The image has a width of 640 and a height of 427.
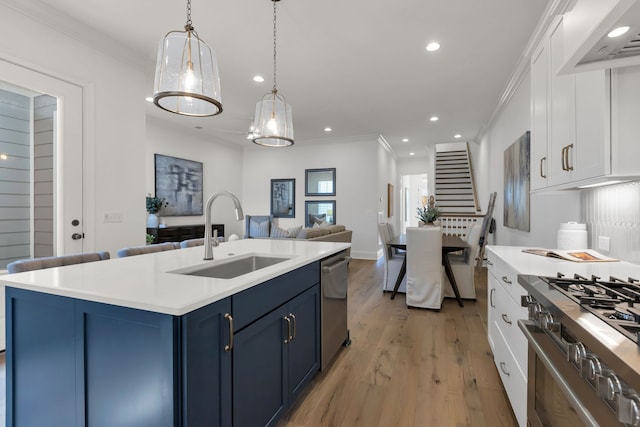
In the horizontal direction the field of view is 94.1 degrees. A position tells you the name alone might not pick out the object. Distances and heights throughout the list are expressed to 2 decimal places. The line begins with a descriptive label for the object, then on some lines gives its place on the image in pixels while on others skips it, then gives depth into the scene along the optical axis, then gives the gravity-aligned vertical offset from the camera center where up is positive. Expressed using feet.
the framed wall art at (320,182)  23.97 +2.54
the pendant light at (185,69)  5.70 +2.81
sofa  15.25 -1.13
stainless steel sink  5.44 -1.10
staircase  25.52 +2.49
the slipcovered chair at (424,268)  10.87 -2.07
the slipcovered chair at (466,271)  12.14 -2.45
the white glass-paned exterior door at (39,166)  8.22 +1.38
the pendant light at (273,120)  8.77 +2.78
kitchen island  3.15 -1.64
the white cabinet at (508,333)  4.71 -2.26
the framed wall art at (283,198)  25.14 +1.26
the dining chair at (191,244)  9.18 -0.97
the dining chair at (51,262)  5.51 -0.99
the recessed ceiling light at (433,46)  10.19 +5.78
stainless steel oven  2.09 -1.32
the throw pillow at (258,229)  23.56 -1.30
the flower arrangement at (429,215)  13.38 -0.11
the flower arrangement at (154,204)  17.22 +0.50
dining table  11.65 -1.68
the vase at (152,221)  17.39 -0.49
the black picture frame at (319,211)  23.85 +0.13
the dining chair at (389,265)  13.47 -2.40
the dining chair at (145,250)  7.39 -0.96
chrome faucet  5.71 -0.22
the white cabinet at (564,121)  4.31 +1.61
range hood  2.93 +1.96
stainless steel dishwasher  6.68 -2.24
